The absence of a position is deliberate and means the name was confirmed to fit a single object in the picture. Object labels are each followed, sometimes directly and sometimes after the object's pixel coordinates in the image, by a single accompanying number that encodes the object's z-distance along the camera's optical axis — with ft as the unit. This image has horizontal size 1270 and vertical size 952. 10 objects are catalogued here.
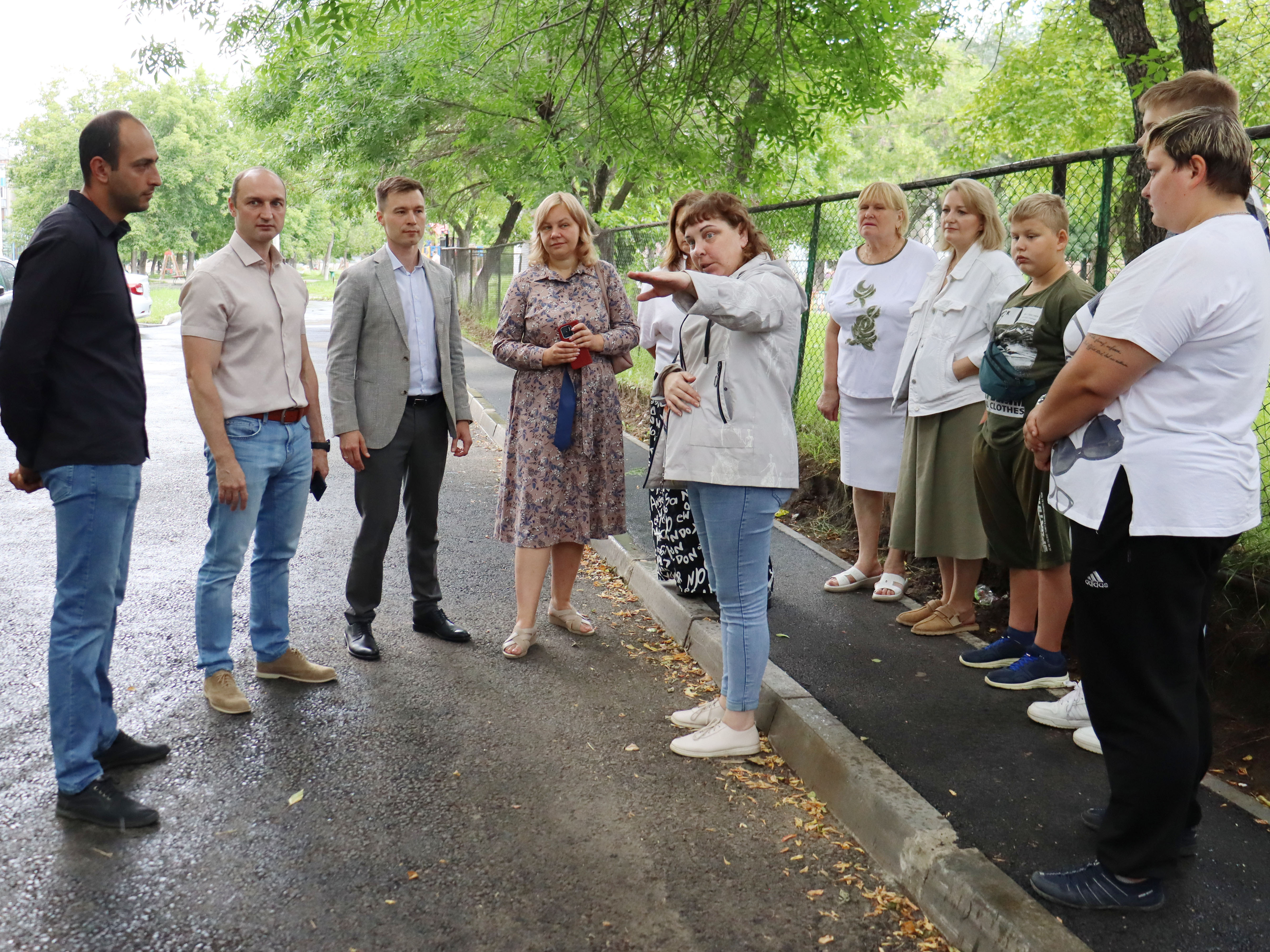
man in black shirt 10.53
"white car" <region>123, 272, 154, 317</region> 92.17
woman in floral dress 16.58
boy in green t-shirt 14.05
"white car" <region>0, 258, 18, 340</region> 47.75
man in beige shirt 13.29
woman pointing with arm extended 12.19
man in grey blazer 16.01
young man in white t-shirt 8.81
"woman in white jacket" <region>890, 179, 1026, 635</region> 16.37
